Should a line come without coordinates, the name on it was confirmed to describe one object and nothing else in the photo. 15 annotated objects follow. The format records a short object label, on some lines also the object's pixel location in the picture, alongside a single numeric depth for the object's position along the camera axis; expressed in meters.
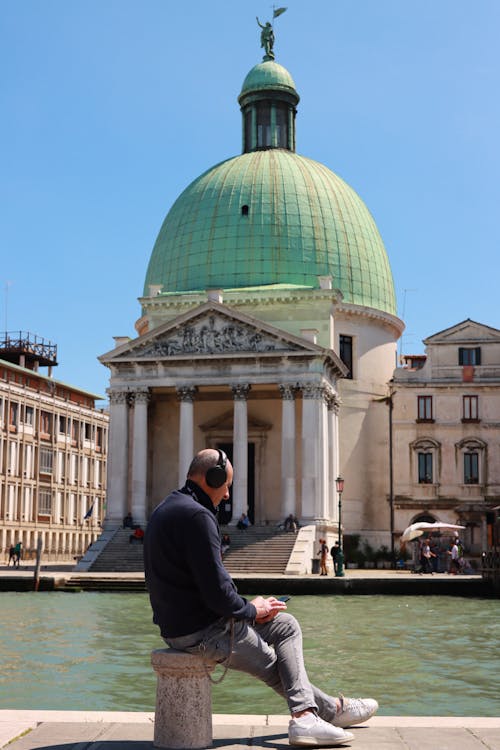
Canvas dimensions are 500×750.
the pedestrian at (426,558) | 44.28
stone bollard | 7.31
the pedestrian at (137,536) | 47.12
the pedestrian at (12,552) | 54.16
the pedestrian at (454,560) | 45.94
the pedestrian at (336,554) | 41.97
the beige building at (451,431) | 56.09
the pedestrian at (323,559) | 43.31
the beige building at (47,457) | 68.88
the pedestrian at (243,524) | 47.00
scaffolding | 81.62
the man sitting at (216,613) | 7.44
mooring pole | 35.16
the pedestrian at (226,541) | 44.16
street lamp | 41.31
